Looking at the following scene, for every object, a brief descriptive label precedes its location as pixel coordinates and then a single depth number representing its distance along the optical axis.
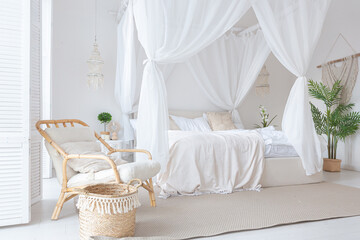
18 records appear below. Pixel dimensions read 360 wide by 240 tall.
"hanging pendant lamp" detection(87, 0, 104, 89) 4.42
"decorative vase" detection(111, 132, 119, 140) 4.61
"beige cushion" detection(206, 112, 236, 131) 5.19
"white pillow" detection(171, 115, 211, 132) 5.01
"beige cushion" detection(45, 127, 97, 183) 2.67
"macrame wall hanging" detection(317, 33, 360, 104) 5.12
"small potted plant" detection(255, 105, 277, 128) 5.90
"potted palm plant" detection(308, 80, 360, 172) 4.96
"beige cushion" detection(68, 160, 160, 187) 2.42
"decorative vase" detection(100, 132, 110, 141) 4.48
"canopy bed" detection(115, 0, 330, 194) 3.17
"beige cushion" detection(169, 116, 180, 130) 4.84
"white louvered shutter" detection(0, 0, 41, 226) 2.34
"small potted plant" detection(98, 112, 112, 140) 4.81
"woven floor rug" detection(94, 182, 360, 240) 2.30
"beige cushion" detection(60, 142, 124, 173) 2.62
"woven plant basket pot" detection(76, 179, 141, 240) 1.96
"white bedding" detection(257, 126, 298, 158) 3.71
